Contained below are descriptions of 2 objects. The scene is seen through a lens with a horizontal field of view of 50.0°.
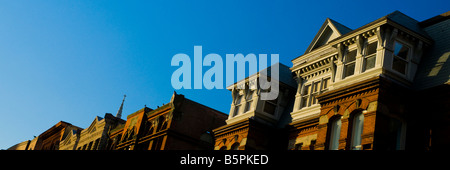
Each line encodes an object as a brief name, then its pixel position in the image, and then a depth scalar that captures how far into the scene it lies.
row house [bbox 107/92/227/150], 38.41
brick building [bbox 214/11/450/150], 20.45
